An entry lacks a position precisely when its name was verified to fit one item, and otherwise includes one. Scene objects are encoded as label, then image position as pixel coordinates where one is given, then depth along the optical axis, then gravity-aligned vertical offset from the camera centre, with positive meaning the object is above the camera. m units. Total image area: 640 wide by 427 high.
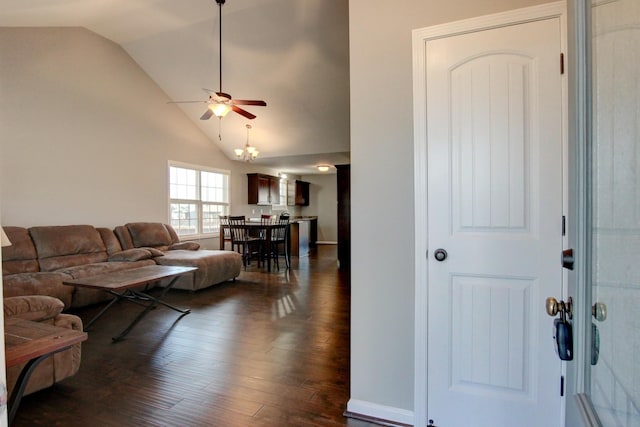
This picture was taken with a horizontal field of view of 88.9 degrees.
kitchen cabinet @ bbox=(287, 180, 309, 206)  10.18 +0.61
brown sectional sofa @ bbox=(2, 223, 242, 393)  2.02 -0.61
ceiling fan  3.75 +1.30
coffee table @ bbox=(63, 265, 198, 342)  2.80 -0.61
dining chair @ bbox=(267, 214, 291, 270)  6.47 -0.48
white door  1.49 -0.05
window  6.22 +0.30
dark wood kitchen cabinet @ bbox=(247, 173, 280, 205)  8.20 +0.60
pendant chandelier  6.16 +1.15
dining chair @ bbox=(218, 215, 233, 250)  6.67 -0.40
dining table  6.10 -0.35
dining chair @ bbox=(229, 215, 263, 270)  6.18 -0.51
